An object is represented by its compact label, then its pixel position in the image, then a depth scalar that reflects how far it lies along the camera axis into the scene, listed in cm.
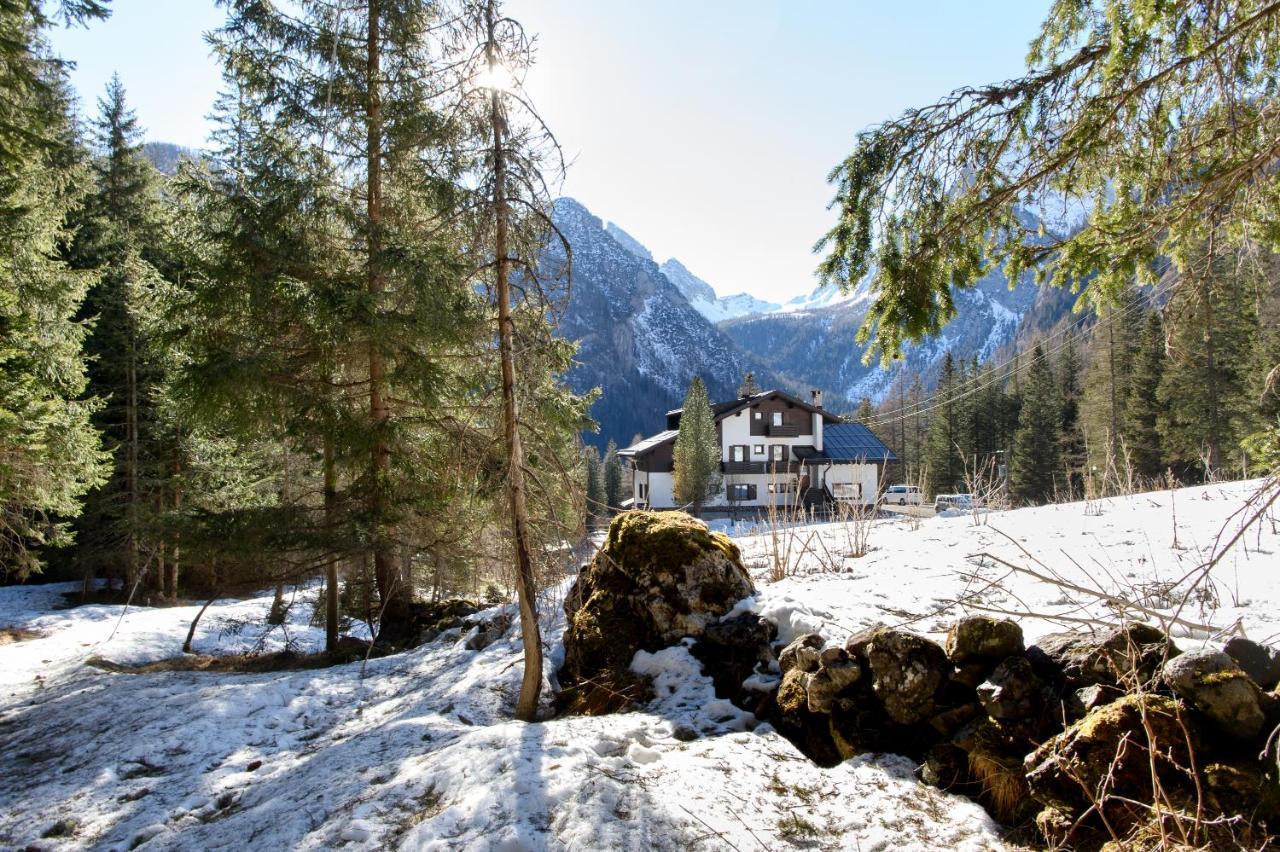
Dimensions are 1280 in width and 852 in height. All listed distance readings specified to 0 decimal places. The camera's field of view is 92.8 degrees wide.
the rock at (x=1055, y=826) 281
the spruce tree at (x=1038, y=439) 4100
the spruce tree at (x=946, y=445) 4809
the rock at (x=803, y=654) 455
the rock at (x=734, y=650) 516
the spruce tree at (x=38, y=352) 889
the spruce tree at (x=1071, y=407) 4116
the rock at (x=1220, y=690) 276
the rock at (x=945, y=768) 351
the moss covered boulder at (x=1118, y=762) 282
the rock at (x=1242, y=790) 255
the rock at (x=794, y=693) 444
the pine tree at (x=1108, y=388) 3475
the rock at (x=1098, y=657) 319
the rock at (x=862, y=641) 430
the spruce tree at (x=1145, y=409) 3253
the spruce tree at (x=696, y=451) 3450
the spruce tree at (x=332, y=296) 754
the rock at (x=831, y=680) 419
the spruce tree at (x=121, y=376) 1566
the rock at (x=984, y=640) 375
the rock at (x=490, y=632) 797
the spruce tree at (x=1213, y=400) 2627
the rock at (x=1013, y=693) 343
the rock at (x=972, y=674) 378
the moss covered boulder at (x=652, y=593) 588
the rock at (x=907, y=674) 390
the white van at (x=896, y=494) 3862
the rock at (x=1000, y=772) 318
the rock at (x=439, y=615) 944
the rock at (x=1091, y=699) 323
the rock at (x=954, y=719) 371
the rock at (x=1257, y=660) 298
